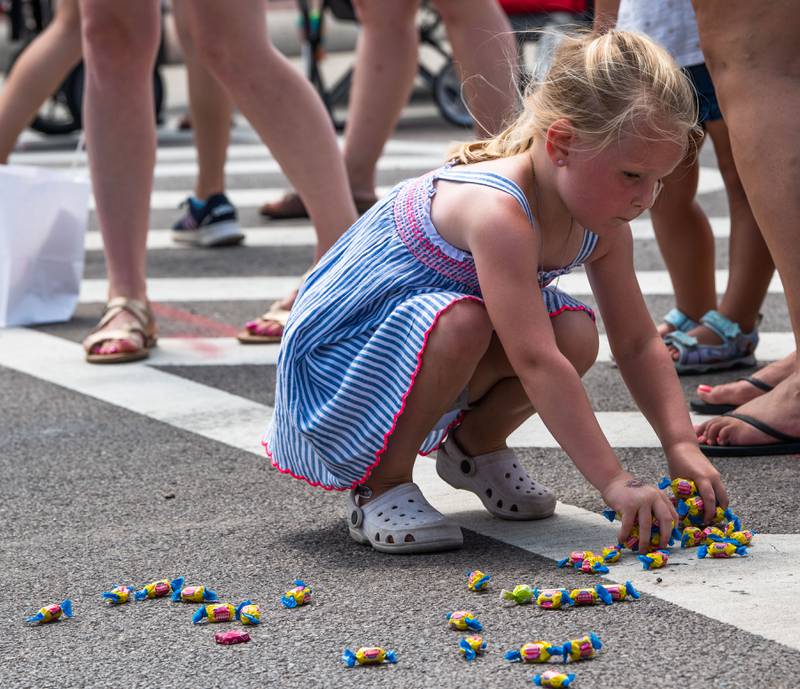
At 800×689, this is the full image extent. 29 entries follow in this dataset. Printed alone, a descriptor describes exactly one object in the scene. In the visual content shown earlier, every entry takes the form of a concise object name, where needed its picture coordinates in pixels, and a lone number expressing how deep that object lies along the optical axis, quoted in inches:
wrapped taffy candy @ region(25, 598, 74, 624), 177.7
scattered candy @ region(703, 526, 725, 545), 191.7
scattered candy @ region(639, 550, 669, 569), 183.8
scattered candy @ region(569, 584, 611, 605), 172.9
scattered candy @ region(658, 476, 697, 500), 194.0
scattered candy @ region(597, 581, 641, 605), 173.7
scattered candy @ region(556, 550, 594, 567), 186.5
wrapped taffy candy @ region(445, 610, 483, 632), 167.1
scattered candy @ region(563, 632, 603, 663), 158.3
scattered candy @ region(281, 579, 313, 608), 179.1
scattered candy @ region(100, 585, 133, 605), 183.0
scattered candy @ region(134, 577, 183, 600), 184.2
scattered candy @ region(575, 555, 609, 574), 183.3
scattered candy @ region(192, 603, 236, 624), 175.4
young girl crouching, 188.2
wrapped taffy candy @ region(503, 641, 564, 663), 158.0
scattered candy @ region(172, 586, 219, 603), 182.1
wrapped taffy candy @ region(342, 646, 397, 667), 160.0
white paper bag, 355.0
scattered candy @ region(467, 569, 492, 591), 180.1
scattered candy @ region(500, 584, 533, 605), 174.5
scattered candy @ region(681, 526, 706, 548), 191.4
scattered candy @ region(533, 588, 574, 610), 172.3
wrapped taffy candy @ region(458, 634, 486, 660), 159.9
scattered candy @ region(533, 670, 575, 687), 151.2
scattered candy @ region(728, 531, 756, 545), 190.7
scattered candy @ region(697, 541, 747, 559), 187.3
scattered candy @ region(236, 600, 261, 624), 173.4
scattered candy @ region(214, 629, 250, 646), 168.1
